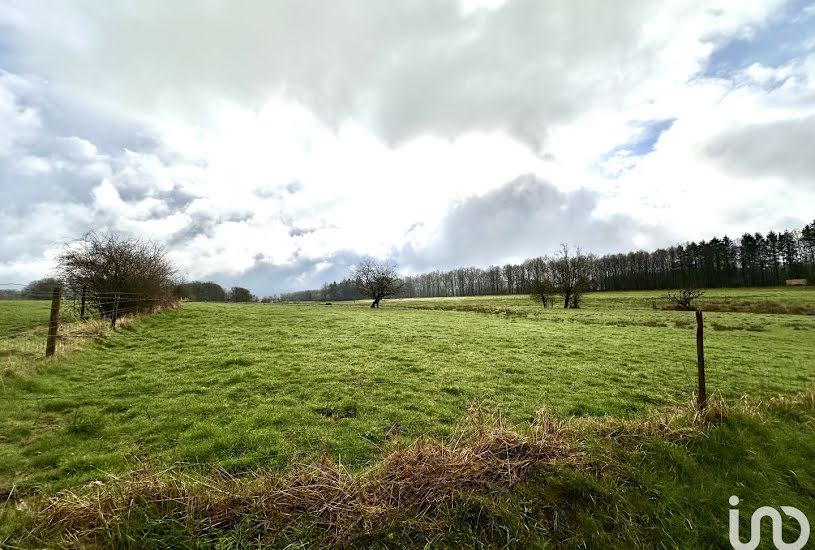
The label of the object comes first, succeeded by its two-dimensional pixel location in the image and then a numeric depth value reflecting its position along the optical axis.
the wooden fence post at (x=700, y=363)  6.05
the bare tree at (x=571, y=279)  56.31
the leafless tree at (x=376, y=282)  61.06
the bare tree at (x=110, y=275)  20.23
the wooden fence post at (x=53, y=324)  11.53
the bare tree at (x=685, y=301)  46.57
